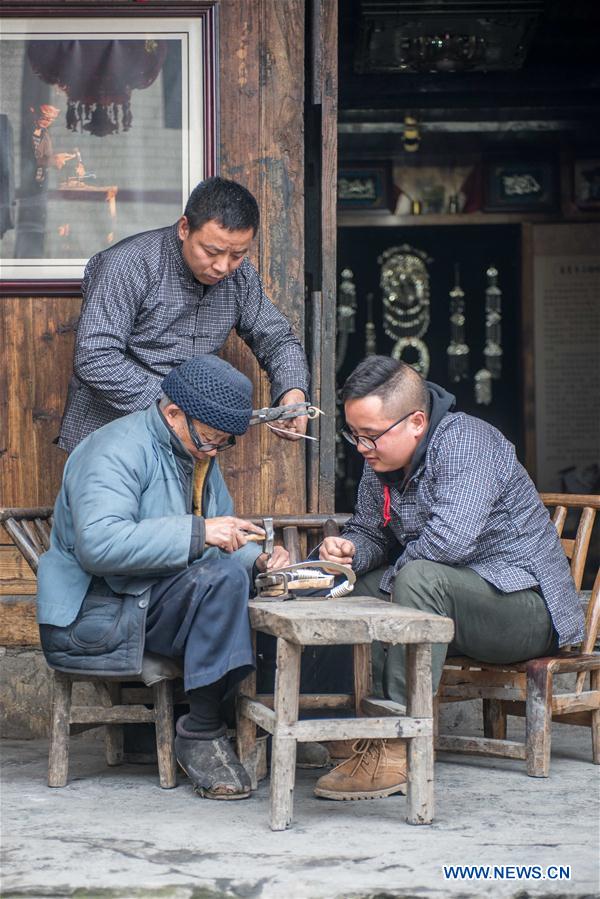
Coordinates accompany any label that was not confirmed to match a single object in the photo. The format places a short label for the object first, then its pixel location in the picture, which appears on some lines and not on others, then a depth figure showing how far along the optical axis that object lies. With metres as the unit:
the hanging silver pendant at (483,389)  8.47
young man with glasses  3.73
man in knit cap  3.50
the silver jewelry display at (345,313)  8.57
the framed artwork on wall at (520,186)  8.13
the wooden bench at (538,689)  3.88
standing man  4.13
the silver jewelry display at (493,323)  8.48
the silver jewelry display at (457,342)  8.53
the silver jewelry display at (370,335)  8.63
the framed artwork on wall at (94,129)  4.79
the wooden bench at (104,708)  3.69
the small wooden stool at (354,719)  3.23
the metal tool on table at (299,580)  3.78
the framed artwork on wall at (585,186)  8.07
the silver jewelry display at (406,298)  8.55
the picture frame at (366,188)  8.27
